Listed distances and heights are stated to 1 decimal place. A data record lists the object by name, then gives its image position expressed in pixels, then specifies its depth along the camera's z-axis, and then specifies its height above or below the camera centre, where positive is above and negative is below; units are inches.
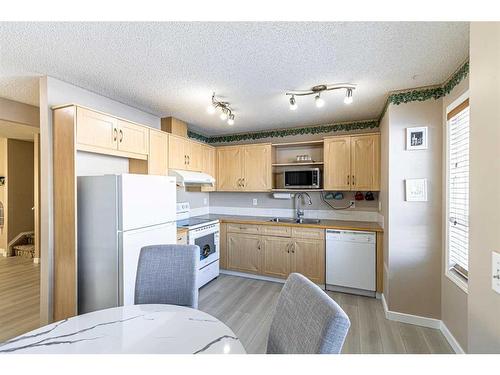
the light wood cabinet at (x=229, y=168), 155.9 +11.6
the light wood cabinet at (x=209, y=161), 150.6 +16.0
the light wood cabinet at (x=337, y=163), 128.8 +12.2
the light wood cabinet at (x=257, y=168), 148.1 +11.4
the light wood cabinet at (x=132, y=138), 95.1 +20.6
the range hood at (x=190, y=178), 120.7 +4.3
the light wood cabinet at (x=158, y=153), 109.7 +16.0
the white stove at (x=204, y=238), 122.9 -29.5
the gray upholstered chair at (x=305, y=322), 28.1 -19.3
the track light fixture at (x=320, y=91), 86.3 +37.1
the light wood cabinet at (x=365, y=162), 122.1 +12.5
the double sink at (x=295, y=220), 137.1 -21.7
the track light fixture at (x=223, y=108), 101.3 +36.5
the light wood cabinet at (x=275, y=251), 123.9 -37.9
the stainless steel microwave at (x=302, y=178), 135.4 +4.1
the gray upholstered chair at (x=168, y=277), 58.8 -23.6
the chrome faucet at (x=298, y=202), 146.7 -11.3
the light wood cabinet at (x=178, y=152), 122.6 +18.5
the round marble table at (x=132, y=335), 34.2 -24.4
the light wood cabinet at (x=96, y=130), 80.2 +20.6
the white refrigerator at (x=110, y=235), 79.6 -17.8
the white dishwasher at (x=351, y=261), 112.7 -38.4
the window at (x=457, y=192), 73.7 -2.5
